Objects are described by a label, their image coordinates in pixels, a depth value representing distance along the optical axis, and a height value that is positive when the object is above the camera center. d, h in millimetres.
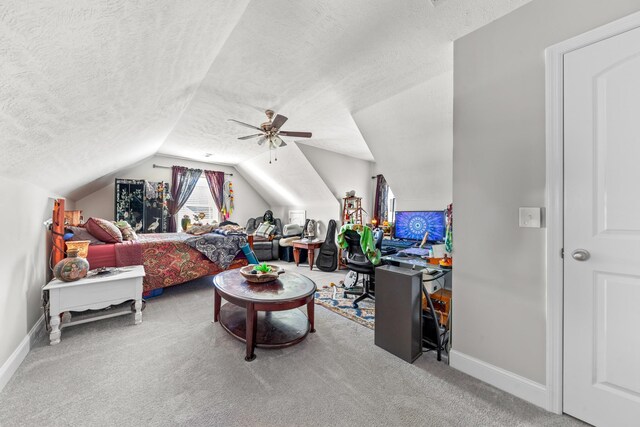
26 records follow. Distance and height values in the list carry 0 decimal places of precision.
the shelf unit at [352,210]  4945 +95
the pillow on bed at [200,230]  4121 -286
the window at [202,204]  5918 +218
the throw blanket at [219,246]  3422 -469
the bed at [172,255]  2775 -541
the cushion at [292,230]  5848 -380
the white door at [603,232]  1220 -77
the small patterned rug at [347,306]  2606 -1098
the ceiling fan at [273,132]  2880 +1019
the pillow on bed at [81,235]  2740 -266
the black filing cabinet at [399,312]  1888 -770
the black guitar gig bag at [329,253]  4746 -760
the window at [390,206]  5464 +201
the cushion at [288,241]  5450 -596
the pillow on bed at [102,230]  2896 -215
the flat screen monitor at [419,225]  3297 -134
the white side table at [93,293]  2059 -741
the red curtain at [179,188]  5523 +568
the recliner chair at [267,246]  5536 -732
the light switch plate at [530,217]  1467 -4
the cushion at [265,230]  5812 -384
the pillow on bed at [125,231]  3290 -256
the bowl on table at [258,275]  2262 -572
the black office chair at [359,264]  3024 -609
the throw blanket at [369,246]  2893 -367
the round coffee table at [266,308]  1891 -822
